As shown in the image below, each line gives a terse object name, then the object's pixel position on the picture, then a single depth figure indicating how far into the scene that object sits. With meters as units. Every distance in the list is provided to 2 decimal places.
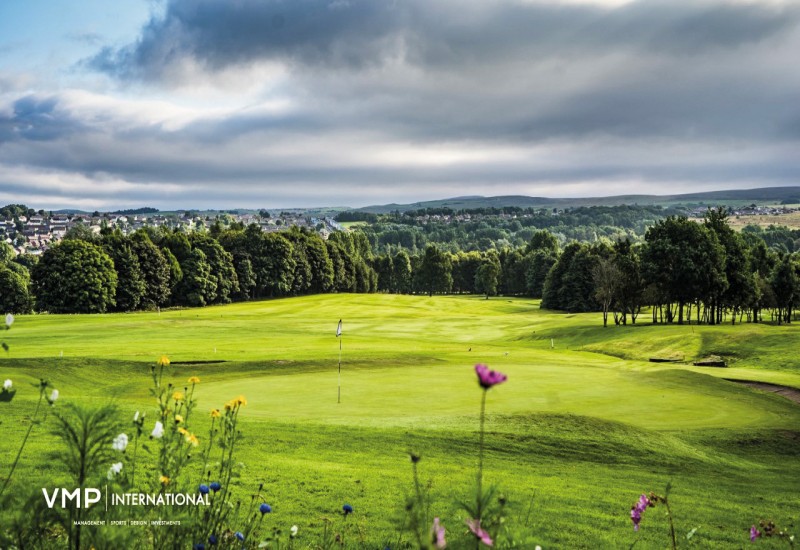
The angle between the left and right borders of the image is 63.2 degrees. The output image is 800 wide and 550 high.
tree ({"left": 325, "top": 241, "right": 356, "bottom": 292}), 119.81
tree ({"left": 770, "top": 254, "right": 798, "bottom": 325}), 76.56
